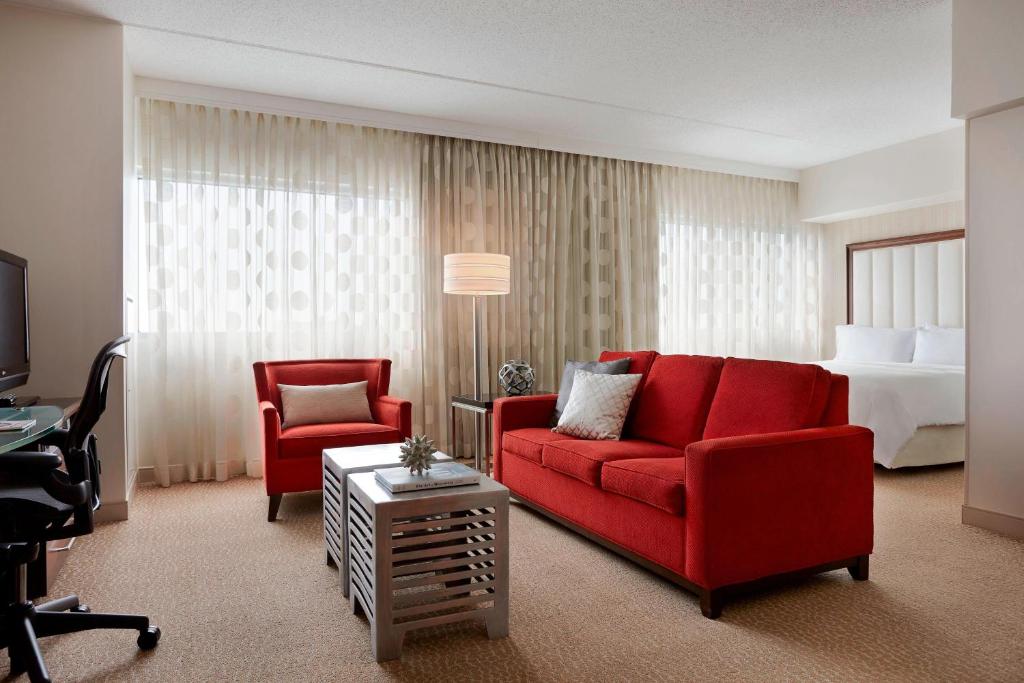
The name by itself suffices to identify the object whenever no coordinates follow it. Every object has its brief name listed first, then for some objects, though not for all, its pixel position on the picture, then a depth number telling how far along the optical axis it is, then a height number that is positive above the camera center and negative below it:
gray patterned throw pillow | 3.49 -0.37
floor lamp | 4.59 +0.45
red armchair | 3.68 -0.53
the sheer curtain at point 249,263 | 4.43 +0.55
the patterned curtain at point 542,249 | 5.24 +0.77
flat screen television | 2.88 +0.09
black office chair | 1.90 -0.53
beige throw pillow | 4.07 -0.40
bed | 4.63 -0.12
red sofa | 2.42 -0.58
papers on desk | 2.00 -0.26
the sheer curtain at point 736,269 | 6.37 +0.71
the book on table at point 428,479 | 2.28 -0.50
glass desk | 1.79 -0.27
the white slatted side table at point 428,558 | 2.12 -0.74
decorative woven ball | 4.61 -0.28
